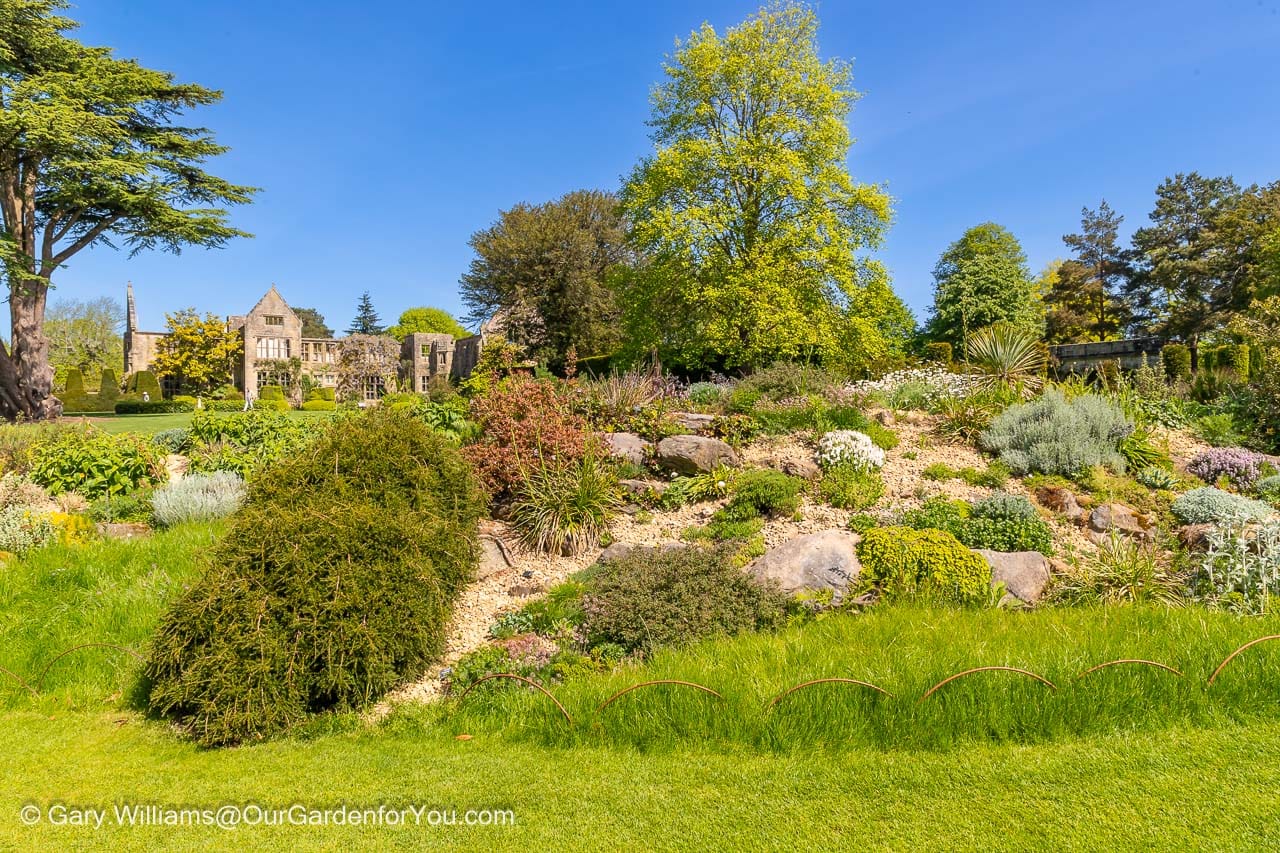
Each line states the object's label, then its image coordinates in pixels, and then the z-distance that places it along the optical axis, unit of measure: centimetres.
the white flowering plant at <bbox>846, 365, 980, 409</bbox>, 944
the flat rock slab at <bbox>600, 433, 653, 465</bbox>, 738
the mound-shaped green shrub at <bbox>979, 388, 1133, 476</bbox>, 699
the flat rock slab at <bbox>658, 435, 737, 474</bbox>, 723
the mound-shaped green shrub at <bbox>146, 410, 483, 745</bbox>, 357
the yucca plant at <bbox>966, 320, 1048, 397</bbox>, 967
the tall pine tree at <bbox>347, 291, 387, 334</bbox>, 6531
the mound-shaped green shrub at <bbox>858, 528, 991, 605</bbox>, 463
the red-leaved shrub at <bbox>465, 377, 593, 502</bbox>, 661
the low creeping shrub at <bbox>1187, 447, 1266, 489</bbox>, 685
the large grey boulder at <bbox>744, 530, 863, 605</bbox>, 479
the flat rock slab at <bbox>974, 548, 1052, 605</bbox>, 478
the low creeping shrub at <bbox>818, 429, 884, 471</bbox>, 710
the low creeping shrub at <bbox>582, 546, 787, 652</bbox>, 424
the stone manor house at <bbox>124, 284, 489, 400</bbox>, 3688
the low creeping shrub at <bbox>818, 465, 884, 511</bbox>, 650
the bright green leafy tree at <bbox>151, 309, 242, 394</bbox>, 3619
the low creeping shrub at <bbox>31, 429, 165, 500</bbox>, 796
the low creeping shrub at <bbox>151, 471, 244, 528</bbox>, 717
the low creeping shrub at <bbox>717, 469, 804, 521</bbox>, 628
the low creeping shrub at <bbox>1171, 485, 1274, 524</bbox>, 552
